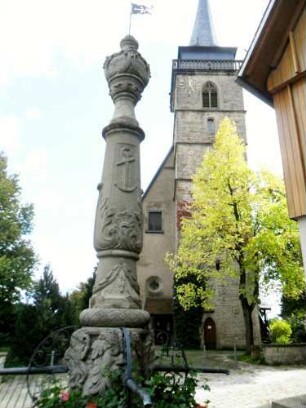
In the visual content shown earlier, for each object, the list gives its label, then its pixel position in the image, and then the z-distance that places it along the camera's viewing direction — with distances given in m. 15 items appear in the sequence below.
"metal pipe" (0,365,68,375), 3.65
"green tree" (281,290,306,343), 19.52
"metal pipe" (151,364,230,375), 3.72
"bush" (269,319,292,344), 17.19
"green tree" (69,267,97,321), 19.08
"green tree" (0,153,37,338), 19.78
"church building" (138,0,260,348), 22.36
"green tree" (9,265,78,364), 11.72
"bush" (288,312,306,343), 19.50
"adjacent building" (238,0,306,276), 6.11
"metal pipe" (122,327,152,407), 2.21
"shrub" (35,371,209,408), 3.00
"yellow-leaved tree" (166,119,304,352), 14.65
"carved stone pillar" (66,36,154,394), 3.60
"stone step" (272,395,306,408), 5.88
